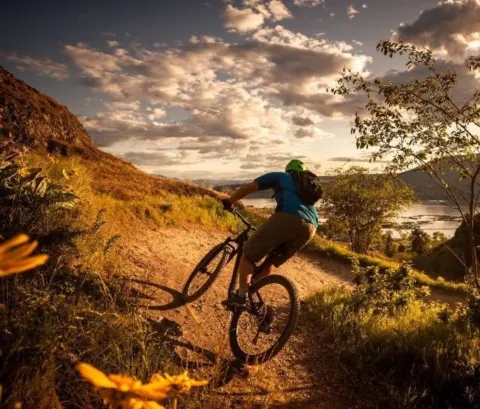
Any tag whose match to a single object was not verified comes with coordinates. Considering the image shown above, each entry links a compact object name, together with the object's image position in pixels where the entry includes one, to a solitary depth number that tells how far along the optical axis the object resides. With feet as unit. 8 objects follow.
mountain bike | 14.28
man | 14.65
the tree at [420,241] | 194.49
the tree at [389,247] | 184.97
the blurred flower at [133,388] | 2.58
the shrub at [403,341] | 13.70
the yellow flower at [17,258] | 2.12
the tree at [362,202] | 87.30
